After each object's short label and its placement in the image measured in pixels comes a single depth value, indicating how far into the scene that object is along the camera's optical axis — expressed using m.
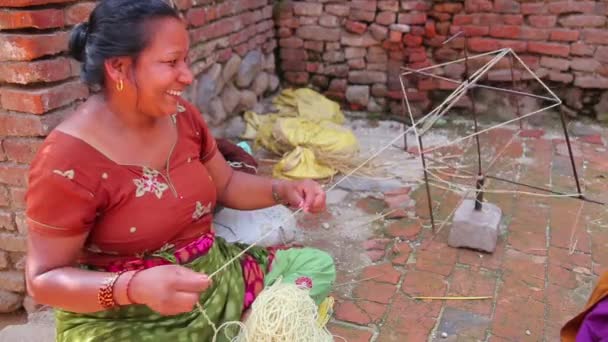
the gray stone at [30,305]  2.37
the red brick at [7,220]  2.22
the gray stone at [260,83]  4.56
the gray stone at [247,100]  4.31
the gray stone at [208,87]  3.63
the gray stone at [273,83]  4.78
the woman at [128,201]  1.36
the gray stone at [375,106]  4.81
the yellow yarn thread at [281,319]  1.54
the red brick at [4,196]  2.18
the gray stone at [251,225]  2.41
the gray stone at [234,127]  4.09
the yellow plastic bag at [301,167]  3.53
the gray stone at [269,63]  4.72
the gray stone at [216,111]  3.80
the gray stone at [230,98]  4.05
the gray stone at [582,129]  4.18
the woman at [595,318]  1.49
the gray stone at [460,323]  2.14
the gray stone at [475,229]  2.63
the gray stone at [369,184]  3.39
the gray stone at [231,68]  3.98
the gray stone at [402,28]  4.51
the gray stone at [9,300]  2.41
